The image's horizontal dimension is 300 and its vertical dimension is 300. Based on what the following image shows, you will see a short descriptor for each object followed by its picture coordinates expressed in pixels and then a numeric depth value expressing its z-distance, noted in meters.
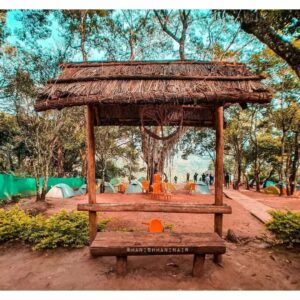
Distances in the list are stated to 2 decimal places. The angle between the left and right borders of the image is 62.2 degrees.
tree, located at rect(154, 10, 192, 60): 13.96
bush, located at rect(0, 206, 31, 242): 5.11
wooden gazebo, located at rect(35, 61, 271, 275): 3.58
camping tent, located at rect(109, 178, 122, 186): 28.03
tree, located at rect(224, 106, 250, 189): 20.03
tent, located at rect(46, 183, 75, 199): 14.34
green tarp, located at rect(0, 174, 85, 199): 11.98
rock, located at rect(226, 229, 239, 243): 5.12
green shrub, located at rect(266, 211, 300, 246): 4.70
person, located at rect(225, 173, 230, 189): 24.66
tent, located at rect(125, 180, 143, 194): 15.88
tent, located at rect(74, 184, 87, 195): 16.67
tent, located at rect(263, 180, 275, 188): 24.52
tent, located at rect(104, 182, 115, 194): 17.63
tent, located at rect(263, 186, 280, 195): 17.58
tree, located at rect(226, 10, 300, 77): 3.83
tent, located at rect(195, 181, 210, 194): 16.05
